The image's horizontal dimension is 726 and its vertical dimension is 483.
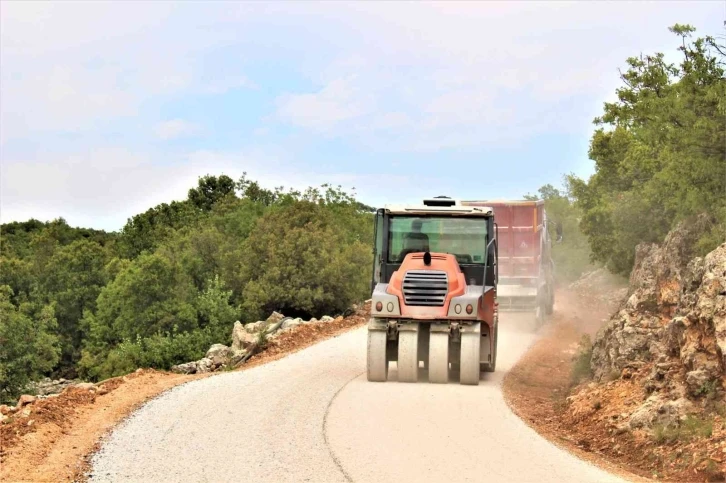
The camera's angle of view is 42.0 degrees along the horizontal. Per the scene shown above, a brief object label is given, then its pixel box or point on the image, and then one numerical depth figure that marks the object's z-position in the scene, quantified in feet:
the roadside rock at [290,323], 109.02
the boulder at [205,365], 95.60
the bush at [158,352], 151.53
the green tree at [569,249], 220.43
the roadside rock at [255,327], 115.21
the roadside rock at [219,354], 98.03
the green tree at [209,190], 305.53
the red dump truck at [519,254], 105.81
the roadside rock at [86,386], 63.52
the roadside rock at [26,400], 58.99
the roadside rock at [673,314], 48.70
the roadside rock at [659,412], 47.52
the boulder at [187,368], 98.61
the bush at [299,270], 162.40
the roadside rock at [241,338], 104.78
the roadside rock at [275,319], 121.29
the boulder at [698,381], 47.67
